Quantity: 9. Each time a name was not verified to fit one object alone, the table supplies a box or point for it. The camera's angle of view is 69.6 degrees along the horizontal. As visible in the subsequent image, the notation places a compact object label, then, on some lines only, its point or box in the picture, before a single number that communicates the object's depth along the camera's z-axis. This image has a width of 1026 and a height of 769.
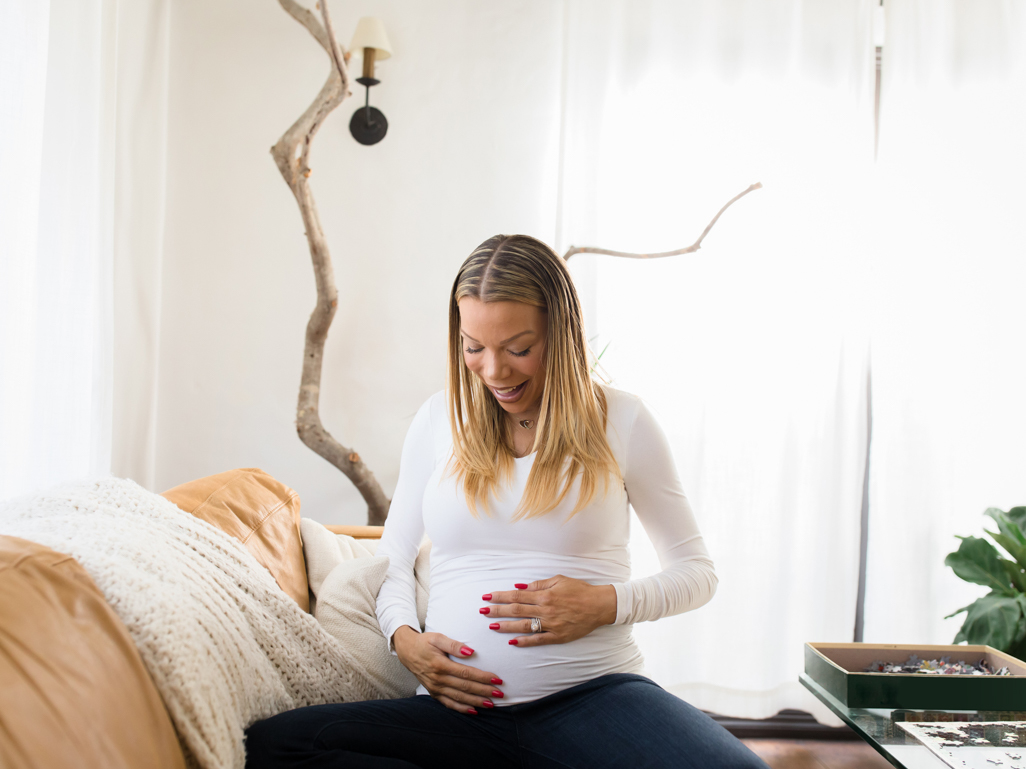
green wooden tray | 1.39
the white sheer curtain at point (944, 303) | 2.35
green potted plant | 1.90
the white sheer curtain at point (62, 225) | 1.46
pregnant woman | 1.06
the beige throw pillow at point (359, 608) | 1.30
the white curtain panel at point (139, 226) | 2.12
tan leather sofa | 0.65
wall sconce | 2.24
